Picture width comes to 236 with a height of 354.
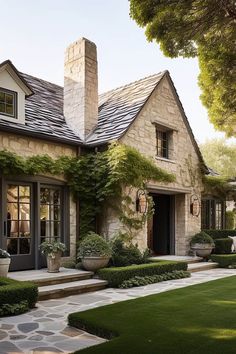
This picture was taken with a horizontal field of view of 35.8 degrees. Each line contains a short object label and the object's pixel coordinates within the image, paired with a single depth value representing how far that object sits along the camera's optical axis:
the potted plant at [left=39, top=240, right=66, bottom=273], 9.16
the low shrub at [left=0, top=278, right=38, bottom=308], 6.39
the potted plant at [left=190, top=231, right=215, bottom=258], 13.54
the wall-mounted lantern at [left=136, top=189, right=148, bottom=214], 11.39
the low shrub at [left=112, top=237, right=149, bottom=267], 10.19
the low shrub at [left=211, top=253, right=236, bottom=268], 12.98
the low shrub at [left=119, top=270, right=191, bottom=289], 9.00
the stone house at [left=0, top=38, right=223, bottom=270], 9.90
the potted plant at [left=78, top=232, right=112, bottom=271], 9.41
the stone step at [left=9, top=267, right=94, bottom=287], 8.31
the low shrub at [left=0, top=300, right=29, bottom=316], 6.30
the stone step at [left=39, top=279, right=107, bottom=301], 7.67
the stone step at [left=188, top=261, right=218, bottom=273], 11.85
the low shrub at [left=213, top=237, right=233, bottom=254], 14.24
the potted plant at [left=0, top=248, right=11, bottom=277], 7.89
